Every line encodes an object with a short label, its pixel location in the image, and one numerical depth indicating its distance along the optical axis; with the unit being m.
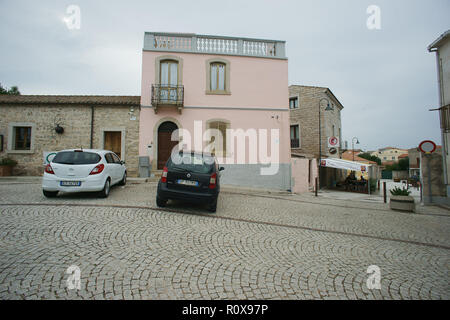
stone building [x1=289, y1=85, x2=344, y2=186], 18.59
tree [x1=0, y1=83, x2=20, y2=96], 22.13
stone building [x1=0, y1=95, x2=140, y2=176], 11.57
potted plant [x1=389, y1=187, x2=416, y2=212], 7.68
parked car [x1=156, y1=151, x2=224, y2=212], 5.32
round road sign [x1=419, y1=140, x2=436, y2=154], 8.53
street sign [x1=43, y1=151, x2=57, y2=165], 11.45
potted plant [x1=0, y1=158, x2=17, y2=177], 10.91
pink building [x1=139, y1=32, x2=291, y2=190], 11.70
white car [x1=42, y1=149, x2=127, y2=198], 5.91
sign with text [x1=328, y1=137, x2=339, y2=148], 15.09
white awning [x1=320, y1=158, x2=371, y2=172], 14.62
